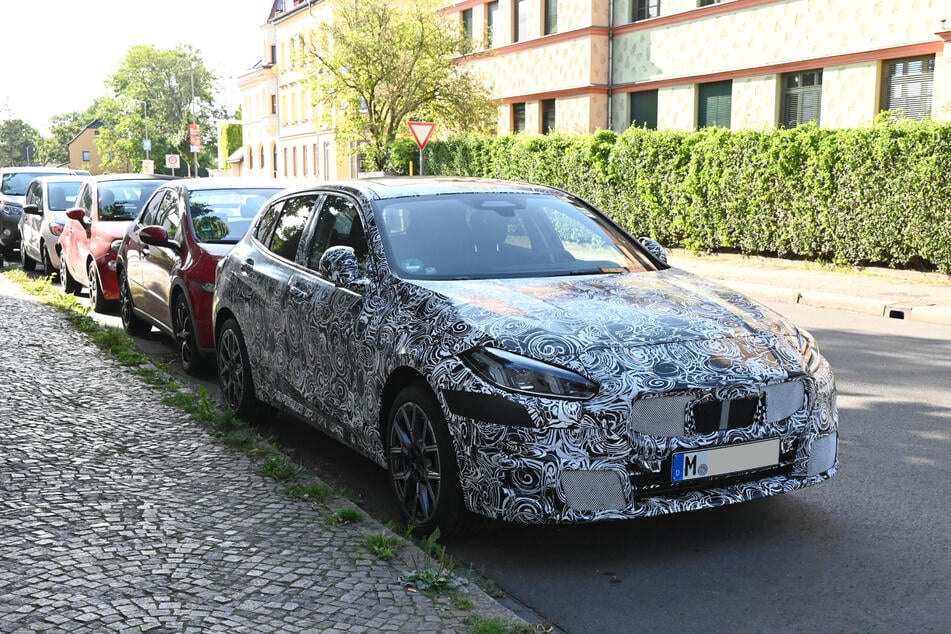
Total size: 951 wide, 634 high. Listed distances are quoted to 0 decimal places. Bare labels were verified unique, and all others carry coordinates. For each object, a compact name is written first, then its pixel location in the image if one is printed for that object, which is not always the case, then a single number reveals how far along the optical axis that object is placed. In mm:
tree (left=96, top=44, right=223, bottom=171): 113938
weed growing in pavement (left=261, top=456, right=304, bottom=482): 5391
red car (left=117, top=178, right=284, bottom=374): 8609
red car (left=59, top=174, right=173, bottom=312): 12359
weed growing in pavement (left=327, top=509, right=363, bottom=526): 4670
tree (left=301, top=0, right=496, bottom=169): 33438
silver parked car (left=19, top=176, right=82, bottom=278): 16594
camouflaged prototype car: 4145
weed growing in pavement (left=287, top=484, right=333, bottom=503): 5016
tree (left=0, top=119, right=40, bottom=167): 173250
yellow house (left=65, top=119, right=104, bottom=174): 164750
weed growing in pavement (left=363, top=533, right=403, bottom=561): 4215
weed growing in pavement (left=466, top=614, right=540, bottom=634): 3510
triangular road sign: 23188
